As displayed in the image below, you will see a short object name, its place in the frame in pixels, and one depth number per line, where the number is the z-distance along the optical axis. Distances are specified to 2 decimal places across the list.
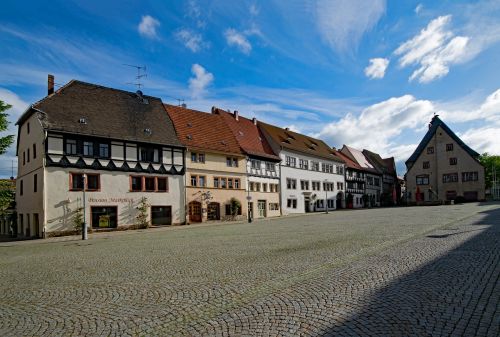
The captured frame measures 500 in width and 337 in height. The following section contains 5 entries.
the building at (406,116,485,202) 61.93
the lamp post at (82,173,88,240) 22.80
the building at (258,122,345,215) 48.56
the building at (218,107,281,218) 42.31
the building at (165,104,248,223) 35.66
